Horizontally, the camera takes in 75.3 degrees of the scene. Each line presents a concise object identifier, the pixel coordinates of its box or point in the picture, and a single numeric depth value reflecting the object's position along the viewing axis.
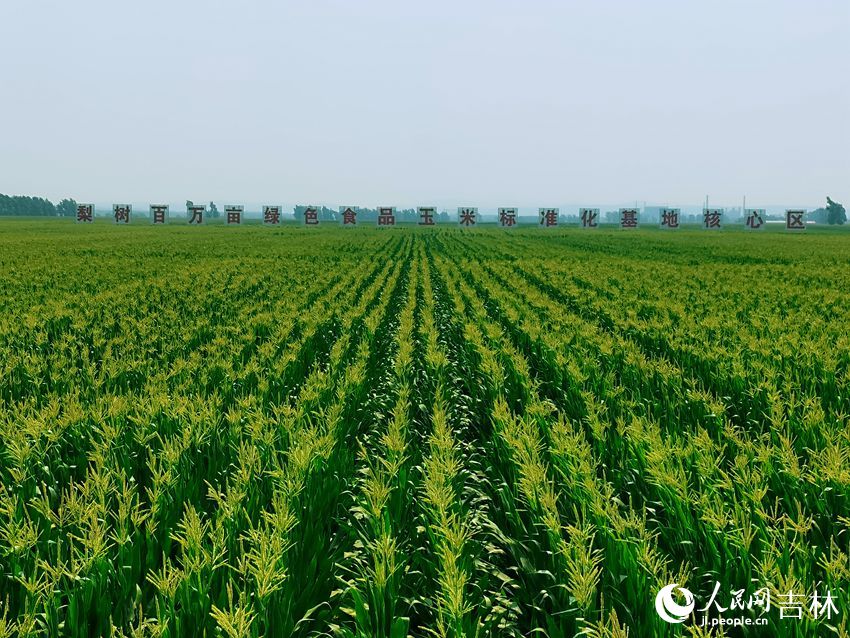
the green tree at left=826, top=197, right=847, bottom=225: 159.50
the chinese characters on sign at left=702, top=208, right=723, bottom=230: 114.54
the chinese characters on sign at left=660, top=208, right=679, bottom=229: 113.07
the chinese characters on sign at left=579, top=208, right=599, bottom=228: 112.50
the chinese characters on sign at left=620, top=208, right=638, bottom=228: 113.00
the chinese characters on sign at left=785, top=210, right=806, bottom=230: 106.50
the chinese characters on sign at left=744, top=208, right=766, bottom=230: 109.62
